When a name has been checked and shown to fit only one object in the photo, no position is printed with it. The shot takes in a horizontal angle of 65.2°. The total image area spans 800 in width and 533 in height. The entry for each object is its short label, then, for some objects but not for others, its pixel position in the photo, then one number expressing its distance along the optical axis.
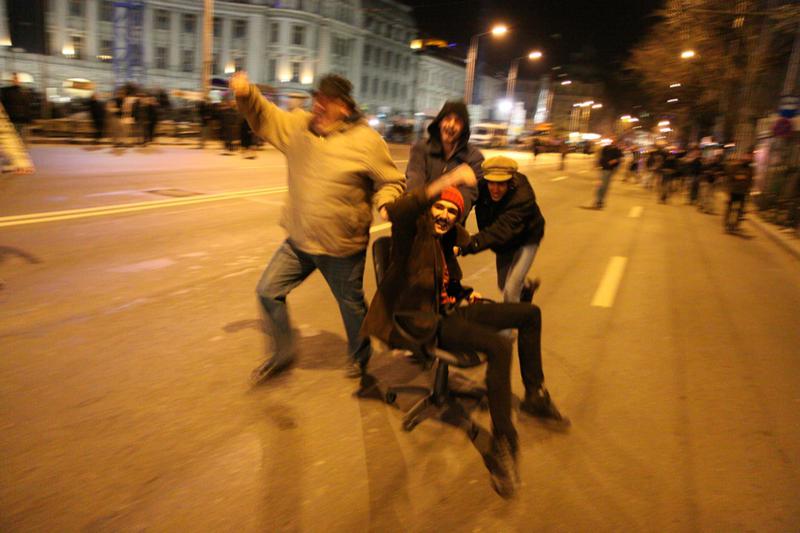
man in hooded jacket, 4.38
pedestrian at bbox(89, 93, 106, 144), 18.77
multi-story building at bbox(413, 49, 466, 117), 99.94
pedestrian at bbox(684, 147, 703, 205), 20.34
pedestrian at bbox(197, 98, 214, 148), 23.73
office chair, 3.79
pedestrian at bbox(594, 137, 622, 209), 16.69
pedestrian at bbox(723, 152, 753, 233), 14.36
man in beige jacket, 3.66
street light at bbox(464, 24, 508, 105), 46.06
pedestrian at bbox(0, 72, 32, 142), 15.35
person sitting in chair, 3.27
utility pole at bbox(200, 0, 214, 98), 25.08
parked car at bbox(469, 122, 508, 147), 56.38
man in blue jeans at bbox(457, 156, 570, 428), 3.94
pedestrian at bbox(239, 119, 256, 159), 23.00
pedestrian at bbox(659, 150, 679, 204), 21.22
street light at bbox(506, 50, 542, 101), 64.63
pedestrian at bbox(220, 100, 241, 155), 22.38
